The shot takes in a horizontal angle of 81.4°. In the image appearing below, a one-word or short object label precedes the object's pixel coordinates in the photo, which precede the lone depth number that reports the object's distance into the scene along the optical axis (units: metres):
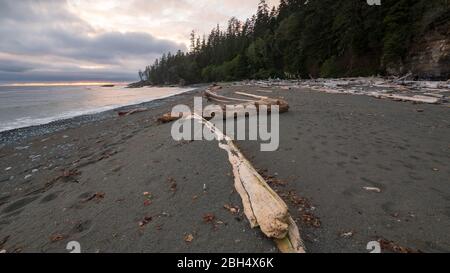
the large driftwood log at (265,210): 2.52
